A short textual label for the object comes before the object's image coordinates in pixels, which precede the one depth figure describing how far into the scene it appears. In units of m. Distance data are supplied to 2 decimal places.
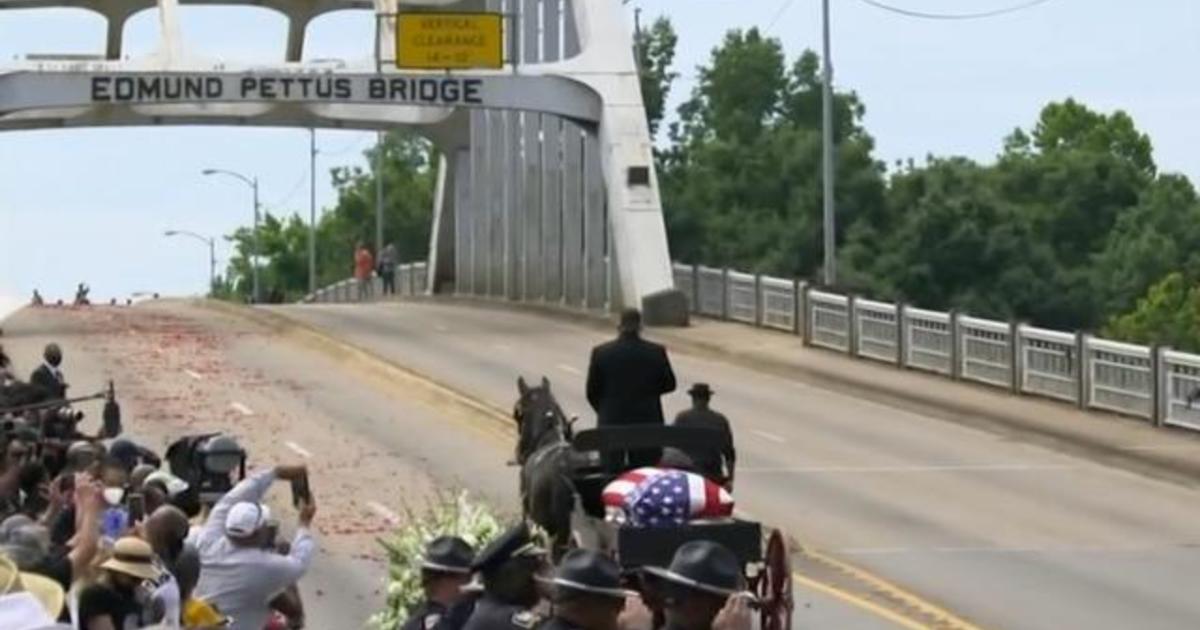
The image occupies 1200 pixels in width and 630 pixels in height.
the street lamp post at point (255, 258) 137.26
